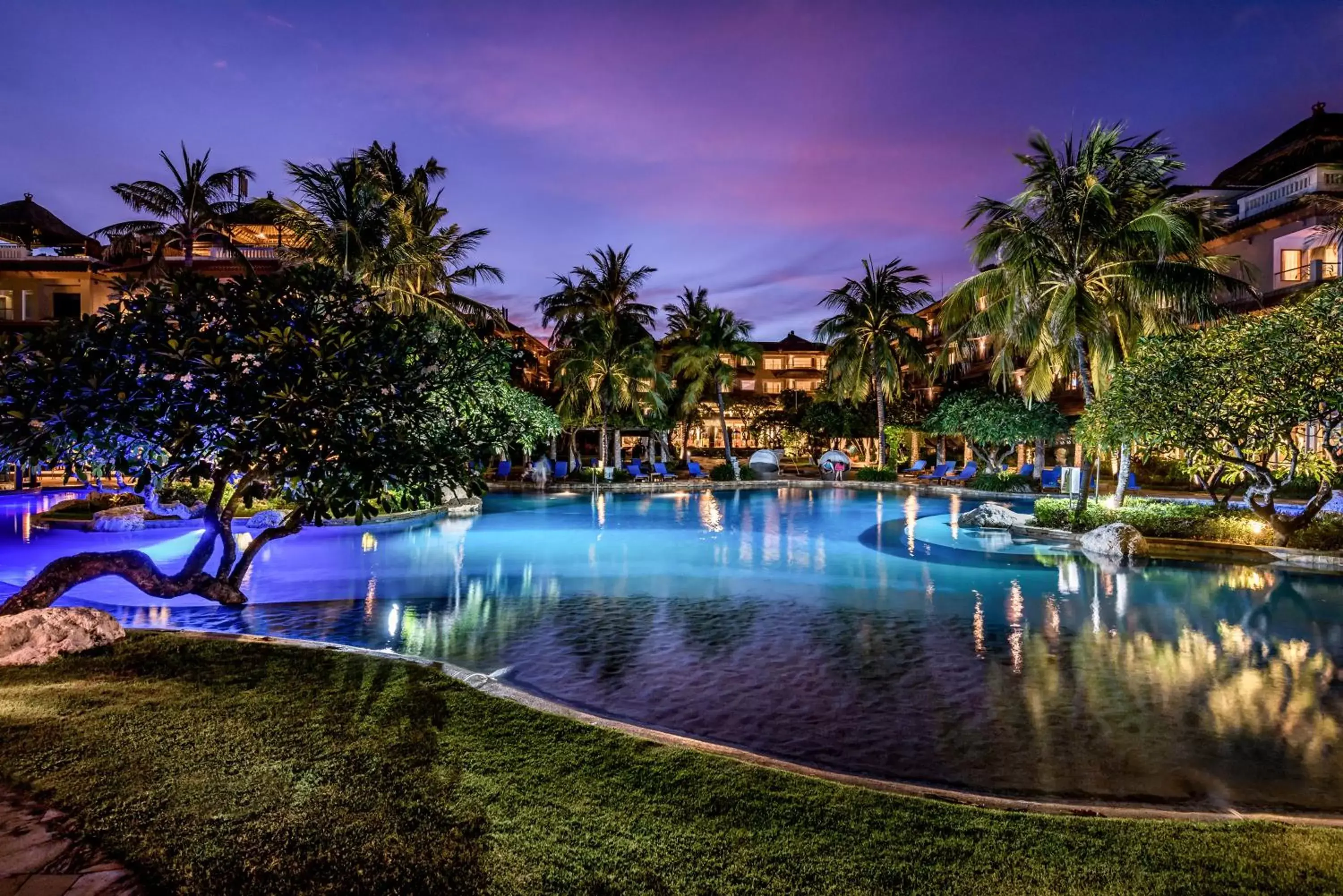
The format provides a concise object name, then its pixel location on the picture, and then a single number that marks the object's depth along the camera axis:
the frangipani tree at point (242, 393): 5.41
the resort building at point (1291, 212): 23.08
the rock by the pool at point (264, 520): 17.16
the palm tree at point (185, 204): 19.69
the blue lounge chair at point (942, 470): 31.11
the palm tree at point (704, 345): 35.25
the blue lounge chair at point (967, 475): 30.03
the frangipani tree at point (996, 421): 28.27
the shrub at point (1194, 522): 13.30
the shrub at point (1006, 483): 26.47
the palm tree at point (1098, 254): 15.29
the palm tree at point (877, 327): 32.38
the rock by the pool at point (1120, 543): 13.88
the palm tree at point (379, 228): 18.17
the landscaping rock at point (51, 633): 6.14
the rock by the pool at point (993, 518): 18.02
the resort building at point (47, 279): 33.75
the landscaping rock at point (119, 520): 17.17
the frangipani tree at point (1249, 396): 11.76
